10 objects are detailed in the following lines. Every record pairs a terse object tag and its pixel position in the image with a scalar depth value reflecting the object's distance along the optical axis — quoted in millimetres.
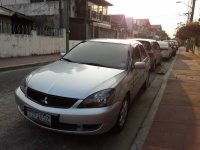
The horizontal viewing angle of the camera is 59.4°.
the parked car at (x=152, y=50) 7970
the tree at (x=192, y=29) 16542
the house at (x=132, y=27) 46318
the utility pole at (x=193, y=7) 23263
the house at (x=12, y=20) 10858
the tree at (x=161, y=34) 70227
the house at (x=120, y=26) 32315
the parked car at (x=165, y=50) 13252
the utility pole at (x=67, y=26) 11051
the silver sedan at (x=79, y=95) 2496
